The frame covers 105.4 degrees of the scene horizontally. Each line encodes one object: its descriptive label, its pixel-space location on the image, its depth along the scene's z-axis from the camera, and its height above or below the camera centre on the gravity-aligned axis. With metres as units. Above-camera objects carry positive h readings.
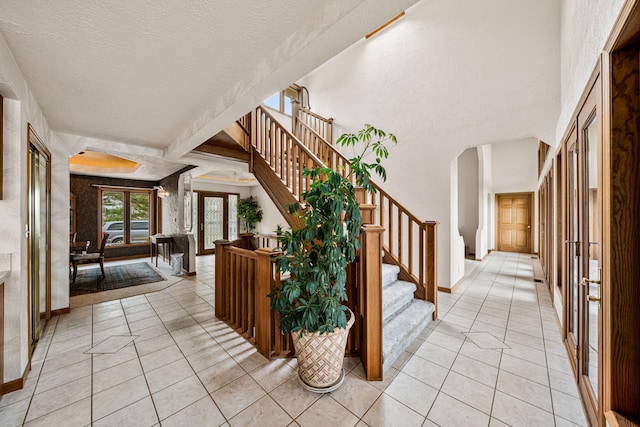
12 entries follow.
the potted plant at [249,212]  8.22 +0.05
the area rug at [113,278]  4.29 -1.30
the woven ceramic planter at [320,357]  1.78 -1.07
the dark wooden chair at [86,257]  4.52 -0.83
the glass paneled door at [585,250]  1.44 -0.28
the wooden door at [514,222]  7.61 -0.30
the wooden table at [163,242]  5.98 -0.72
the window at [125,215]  6.95 -0.03
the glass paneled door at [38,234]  2.31 -0.22
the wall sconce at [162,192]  6.31 +0.56
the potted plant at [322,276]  1.79 -0.48
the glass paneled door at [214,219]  7.73 -0.18
